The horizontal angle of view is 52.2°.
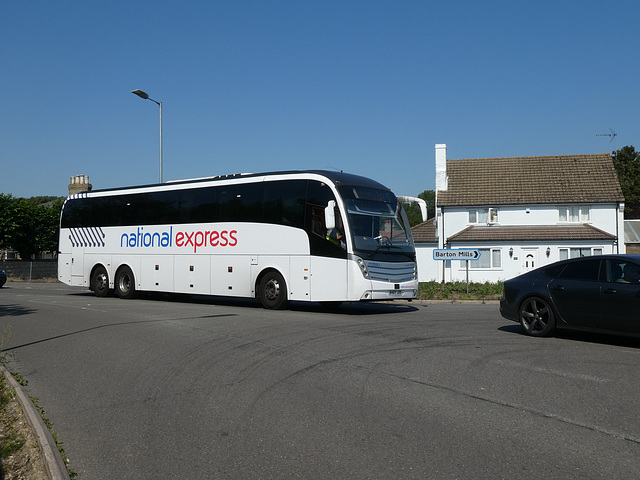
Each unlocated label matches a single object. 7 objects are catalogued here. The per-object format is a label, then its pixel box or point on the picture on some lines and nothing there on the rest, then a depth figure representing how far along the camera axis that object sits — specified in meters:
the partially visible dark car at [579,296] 9.73
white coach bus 16.03
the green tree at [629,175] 74.06
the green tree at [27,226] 48.06
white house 41.53
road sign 24.06
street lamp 30.02
